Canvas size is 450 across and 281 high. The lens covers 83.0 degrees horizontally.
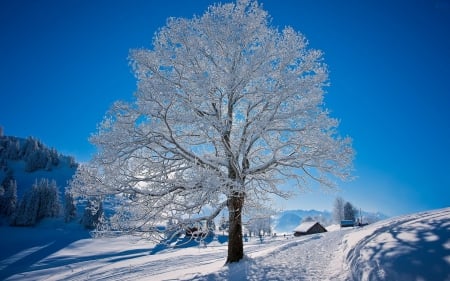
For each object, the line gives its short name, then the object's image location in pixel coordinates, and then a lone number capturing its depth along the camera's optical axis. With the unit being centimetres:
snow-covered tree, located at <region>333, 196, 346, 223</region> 9304
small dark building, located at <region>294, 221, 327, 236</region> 6247
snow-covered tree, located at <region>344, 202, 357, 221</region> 8153
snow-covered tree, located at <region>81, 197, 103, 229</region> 7883
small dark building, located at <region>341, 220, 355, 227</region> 6219
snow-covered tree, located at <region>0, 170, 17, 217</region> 8581
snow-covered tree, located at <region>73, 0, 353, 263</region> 874
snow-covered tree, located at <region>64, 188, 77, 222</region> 8811
